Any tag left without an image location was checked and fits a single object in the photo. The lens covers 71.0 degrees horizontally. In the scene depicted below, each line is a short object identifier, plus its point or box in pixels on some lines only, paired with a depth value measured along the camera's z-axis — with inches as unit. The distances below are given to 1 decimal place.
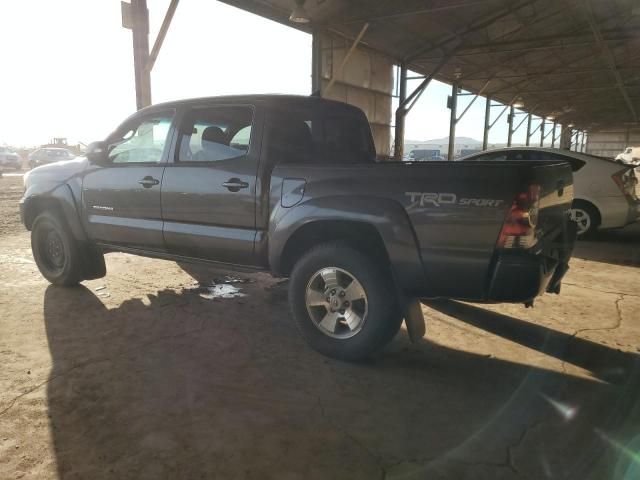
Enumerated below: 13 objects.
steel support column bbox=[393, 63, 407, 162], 578.4
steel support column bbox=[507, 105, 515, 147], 1039.0
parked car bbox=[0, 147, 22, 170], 959.3
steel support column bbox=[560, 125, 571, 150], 1574.8
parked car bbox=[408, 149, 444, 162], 1527.1
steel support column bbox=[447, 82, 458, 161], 711.1
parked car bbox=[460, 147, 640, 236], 277.3
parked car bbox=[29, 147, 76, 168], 1030.4
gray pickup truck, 102.3
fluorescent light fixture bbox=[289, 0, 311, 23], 337.4
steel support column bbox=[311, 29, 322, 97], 445.1
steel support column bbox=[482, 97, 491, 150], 900.0
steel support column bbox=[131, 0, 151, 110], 289.6
